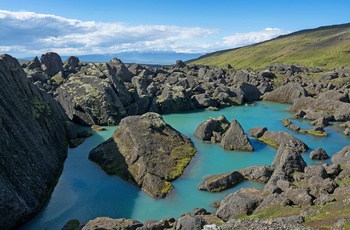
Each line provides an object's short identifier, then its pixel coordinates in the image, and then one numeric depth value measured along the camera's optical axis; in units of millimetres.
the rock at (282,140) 56759
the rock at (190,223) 29172
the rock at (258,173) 44594
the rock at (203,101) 101625
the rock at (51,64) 148125
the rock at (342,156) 47406
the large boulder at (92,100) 79125
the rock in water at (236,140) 58250
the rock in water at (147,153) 45188
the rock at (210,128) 65000
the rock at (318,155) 52781
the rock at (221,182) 42531
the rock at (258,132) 66250
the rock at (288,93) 106312
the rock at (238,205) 33250
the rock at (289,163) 43938
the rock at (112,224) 31453
